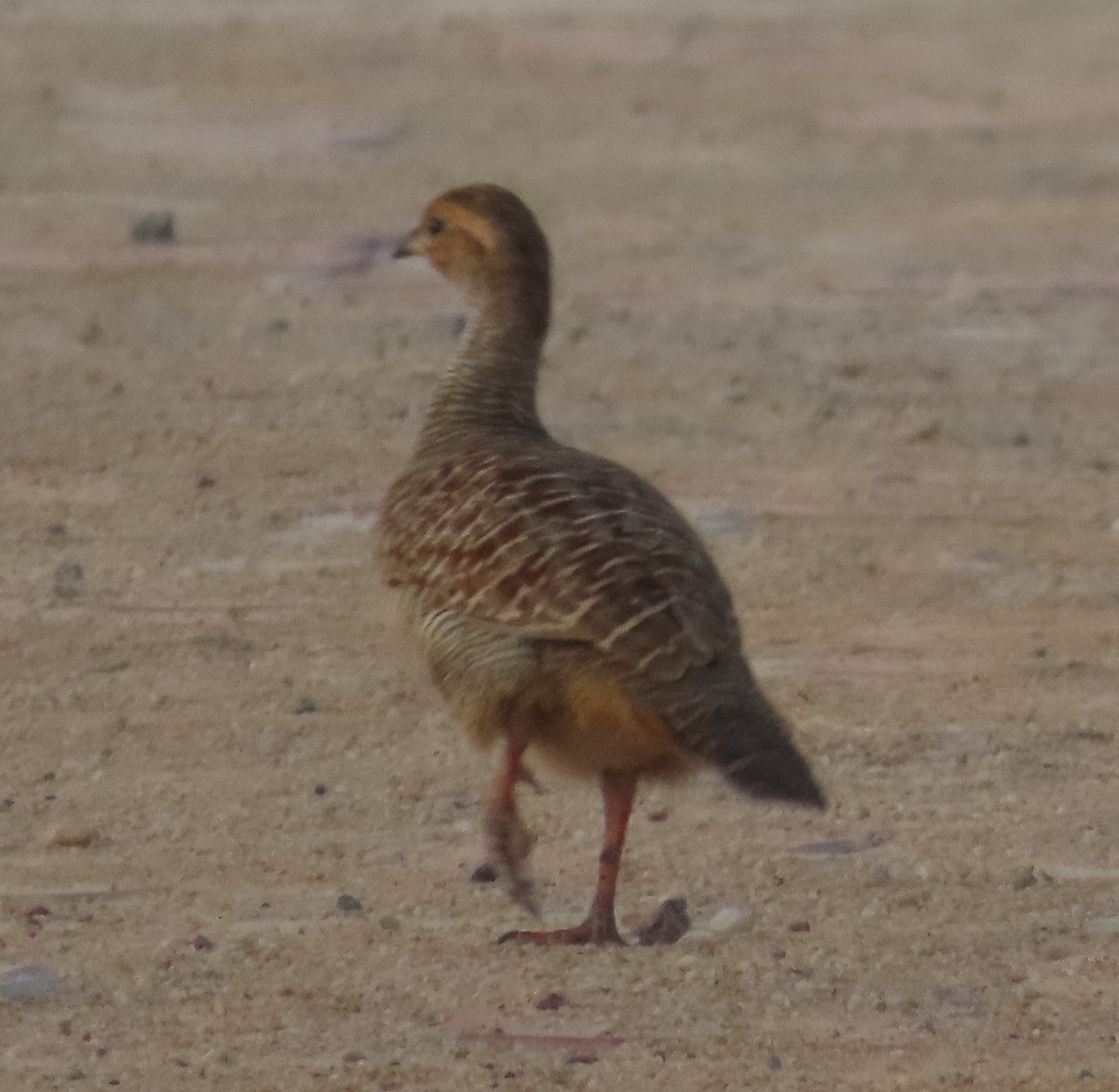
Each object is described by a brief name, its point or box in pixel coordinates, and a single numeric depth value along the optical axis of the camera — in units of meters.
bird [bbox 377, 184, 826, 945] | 11.38
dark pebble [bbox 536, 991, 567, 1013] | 11.19
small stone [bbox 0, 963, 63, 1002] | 11.19
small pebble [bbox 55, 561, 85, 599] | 17.52
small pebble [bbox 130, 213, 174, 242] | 29.83
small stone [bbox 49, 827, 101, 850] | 13.23
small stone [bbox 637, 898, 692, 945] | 12.02
